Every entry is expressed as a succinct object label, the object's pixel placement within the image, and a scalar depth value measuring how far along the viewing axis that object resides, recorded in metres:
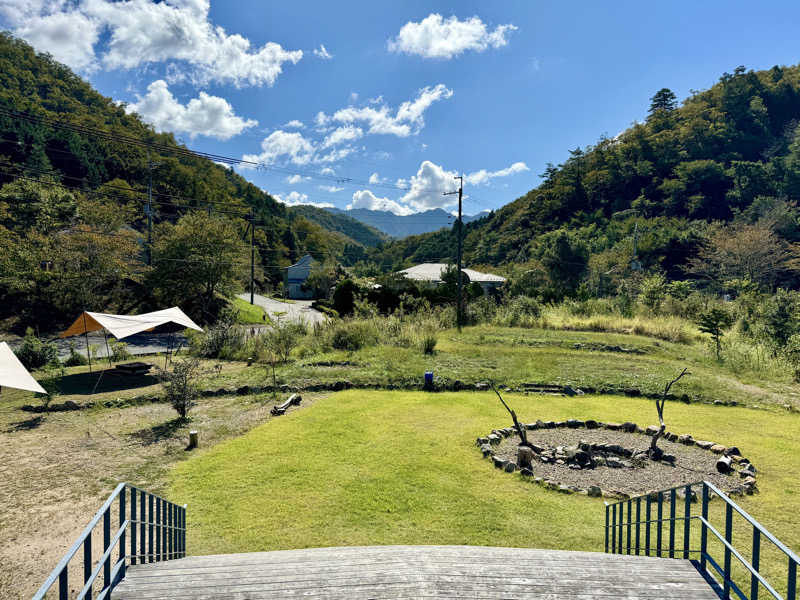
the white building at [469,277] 36.39
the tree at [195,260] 24.95
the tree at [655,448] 7.30
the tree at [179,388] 9.55
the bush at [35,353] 13.93
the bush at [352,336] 17.47
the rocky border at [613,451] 6.24
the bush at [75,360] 15.09
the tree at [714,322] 15.54
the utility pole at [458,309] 23.42
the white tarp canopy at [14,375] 7.40
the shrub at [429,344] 16.61
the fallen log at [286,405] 10.19
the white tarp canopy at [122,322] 12.64
